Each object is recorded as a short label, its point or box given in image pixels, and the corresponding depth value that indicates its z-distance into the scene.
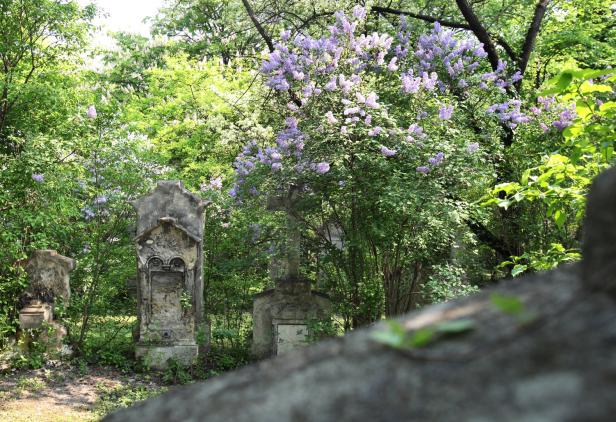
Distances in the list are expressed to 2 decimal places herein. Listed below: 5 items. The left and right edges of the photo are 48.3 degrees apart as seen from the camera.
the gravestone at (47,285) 10.79
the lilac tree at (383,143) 8.66
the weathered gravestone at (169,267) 10.76
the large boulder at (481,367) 0.61
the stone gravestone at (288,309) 10.81
